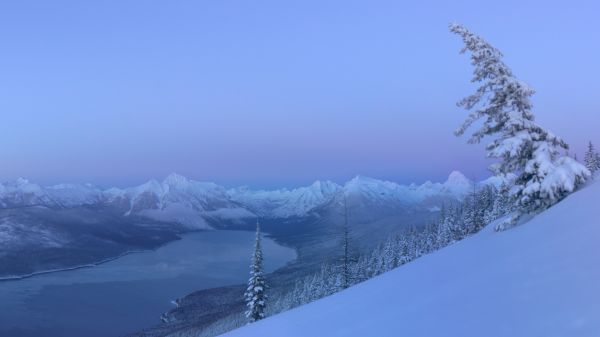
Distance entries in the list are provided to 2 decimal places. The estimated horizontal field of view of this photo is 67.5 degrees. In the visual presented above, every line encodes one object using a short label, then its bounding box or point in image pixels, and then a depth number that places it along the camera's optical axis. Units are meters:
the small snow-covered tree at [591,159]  61.55
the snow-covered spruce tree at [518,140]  15.09
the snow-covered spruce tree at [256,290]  48.94
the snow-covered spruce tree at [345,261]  56.91
